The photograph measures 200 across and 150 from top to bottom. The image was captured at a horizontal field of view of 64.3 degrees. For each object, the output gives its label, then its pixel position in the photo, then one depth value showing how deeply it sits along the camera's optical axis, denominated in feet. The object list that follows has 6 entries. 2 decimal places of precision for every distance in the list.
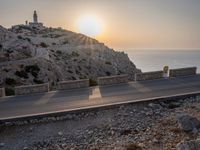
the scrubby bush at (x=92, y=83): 52.06
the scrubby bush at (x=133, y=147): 25.01
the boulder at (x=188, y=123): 27.99
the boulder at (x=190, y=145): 20.58
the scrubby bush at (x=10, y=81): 64.50
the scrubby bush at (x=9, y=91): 47.67
